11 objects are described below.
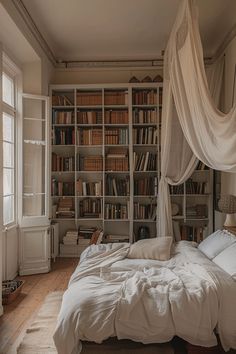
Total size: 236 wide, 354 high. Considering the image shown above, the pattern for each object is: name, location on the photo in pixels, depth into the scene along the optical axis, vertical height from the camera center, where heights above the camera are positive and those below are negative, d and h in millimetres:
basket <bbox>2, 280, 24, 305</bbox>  3244 -1253
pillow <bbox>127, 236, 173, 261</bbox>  3176 -787
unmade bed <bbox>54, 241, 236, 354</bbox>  2025 -910
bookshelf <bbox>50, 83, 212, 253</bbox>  4984 +233
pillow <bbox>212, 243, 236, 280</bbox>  2533 -747
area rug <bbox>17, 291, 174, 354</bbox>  2049 -1307
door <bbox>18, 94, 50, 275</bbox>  4230 -200
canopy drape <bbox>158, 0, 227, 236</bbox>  2320 +536
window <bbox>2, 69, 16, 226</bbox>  4020 +322
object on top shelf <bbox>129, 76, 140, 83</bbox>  5018 +1480
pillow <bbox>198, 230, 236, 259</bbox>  3041 -699
